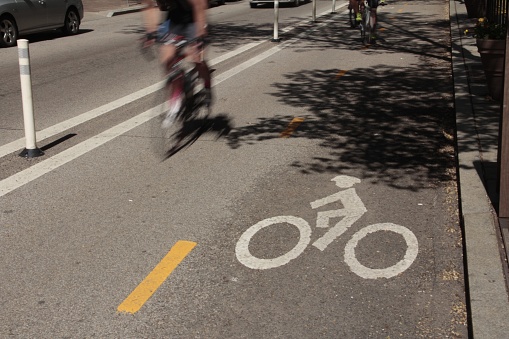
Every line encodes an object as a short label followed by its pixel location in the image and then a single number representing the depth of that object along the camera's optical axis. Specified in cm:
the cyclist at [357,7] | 1755
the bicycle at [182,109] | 790
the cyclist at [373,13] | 1583
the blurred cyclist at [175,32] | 784
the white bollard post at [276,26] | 1740
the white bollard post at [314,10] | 2231
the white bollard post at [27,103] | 718
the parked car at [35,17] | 1711
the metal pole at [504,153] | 522
